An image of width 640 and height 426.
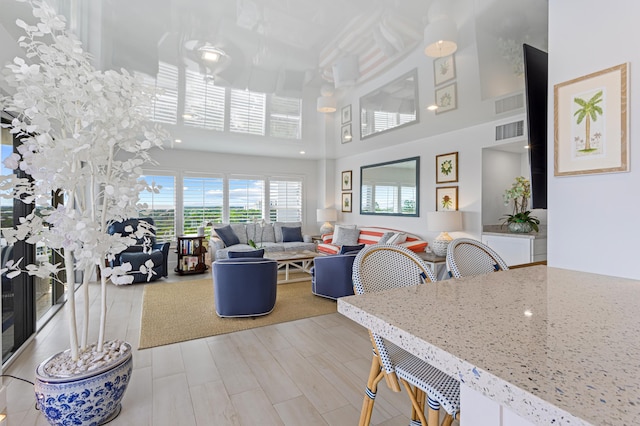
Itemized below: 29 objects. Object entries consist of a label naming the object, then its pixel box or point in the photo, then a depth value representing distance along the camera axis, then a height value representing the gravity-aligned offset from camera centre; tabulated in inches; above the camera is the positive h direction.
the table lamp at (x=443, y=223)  184.2 -6.5
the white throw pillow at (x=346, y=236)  261.6 -19.7
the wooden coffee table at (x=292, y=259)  204.4 -30.0
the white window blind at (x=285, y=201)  310.8 +11.3
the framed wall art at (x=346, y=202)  296.7 +9.5
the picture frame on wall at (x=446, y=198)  195.3 +8.7
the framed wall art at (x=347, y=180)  294.8 +30.0
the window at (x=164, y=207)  260.2 +4.6
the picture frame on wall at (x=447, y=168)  195.1 +27.7
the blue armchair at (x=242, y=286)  138.8 -32.4
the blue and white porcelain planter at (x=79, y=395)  66.3 -38.6
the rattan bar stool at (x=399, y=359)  41.7 -21.9
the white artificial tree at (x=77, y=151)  61.6 +12.5
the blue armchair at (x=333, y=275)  158.2 -32.2
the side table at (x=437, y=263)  177.6 -28.3
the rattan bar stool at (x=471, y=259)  58.1 -9.0
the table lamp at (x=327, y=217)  298.8 -4.4
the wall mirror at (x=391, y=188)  227.8 +18.8
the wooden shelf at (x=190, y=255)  239.0 -32.0
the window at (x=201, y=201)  274.2 +9.9
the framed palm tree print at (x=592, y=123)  55.2 +16.4
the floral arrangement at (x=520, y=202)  155.5 +5.7
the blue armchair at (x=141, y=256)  206.1 -28.6
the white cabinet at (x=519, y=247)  146.9 -16.8
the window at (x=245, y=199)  293.0 +12.2
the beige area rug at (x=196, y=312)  125.5 -46.3
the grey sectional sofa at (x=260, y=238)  247.0 -21.9
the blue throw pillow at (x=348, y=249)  165.6 -19.1
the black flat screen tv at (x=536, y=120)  67.7 +19.7
